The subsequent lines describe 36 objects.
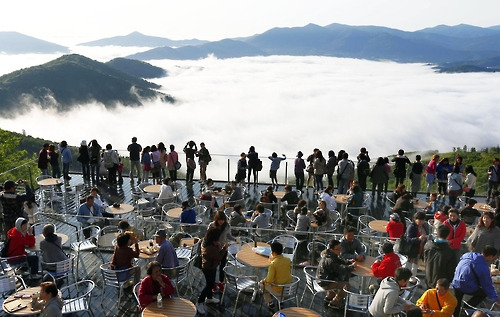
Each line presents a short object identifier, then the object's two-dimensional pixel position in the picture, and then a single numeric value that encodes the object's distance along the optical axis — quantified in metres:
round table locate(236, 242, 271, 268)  8.34
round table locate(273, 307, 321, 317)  6.64
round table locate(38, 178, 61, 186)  14.80
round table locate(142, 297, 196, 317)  6.68
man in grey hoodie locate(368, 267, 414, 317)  6.40
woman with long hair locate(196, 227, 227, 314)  7.91
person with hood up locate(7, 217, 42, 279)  8.87
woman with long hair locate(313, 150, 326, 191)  15.74
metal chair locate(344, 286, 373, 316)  7.22
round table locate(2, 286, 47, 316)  6.78
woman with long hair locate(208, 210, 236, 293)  8.84
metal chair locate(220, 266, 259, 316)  7.82
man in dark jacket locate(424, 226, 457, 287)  7.52
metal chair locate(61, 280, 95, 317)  7.25
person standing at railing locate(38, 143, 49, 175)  16.11
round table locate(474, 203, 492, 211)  12.76
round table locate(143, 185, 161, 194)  14.16
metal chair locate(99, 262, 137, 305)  7.92
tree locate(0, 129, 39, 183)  44.91
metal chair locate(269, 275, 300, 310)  7.47
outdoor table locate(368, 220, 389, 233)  10.61
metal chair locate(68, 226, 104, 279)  9.82
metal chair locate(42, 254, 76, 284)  8.33
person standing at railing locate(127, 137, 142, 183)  16.86
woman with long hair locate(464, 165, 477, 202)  14.27
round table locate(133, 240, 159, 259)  8.74
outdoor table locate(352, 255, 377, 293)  7.88
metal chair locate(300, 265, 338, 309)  7.67
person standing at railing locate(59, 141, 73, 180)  16.70
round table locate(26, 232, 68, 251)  9.09
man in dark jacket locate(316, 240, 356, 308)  7.67
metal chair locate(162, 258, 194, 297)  8.09
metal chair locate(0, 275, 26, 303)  7.75
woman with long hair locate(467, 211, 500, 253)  8.60
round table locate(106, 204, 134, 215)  11.82
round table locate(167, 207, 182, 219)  11.69
